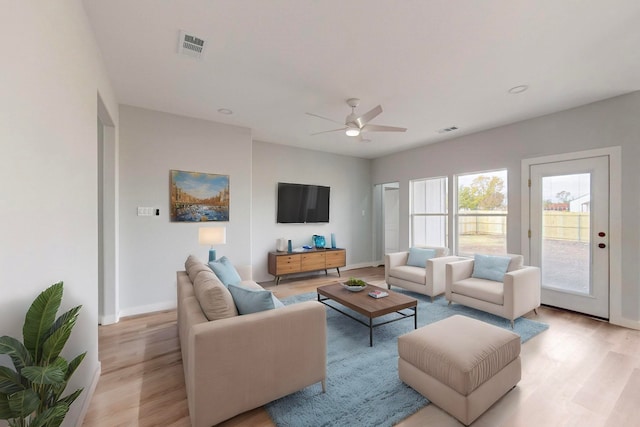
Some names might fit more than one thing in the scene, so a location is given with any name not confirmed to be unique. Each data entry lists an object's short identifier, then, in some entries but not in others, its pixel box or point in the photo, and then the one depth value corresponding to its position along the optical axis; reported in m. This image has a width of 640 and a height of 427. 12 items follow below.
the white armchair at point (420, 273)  4.06
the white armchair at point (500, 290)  3.16
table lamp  3.45
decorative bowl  3.36
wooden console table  5.13
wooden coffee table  2.76
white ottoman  1.72
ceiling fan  3.22
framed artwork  3.93
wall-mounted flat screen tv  5.55
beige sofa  1.60
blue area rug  1.79
